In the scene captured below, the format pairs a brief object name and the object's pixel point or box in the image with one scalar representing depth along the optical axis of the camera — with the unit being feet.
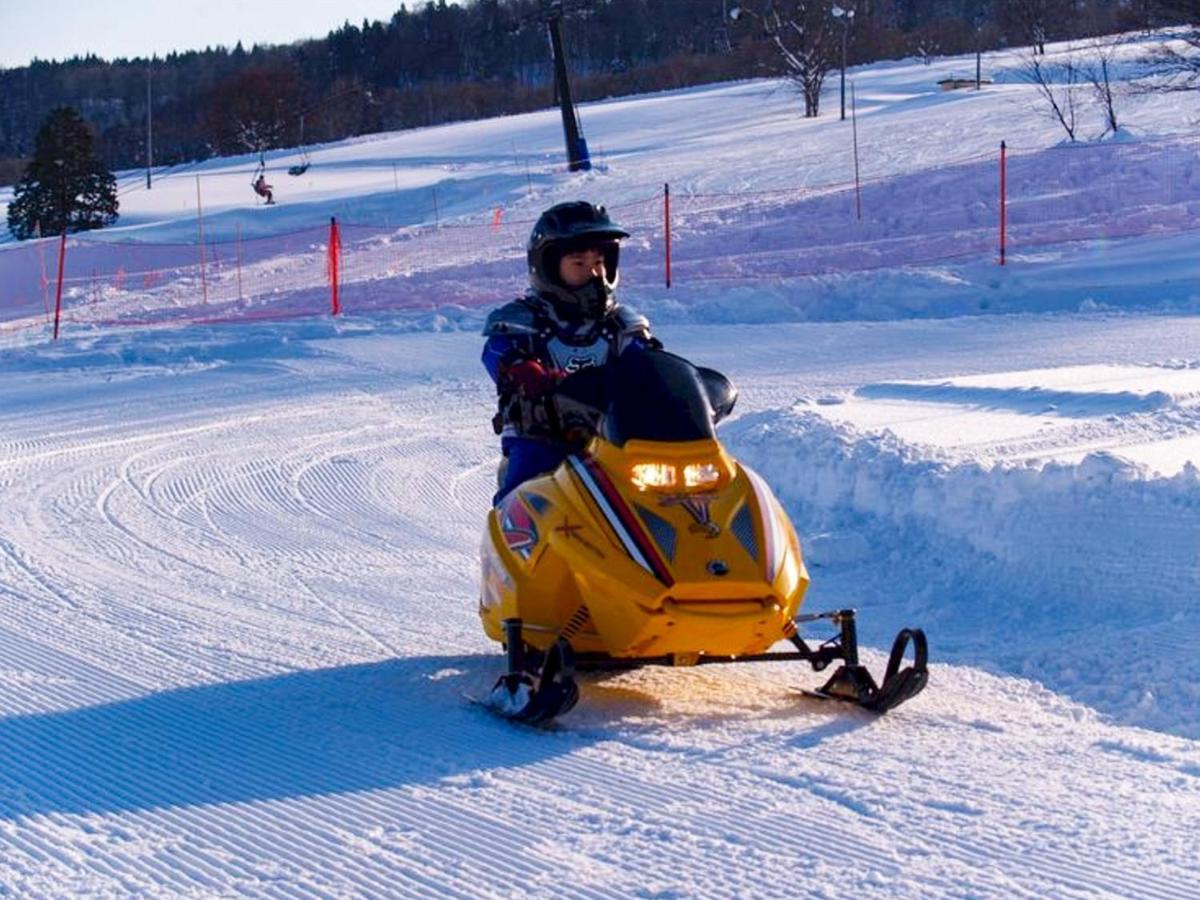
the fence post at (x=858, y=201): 107.45
